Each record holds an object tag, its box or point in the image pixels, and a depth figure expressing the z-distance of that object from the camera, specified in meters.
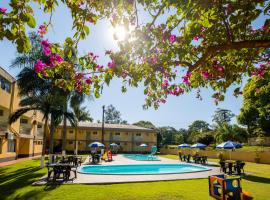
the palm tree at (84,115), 37.73
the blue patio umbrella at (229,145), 16.15
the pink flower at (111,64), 3.74
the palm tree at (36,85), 16.34
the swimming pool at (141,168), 16.94
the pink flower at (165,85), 5.34
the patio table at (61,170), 10.34
